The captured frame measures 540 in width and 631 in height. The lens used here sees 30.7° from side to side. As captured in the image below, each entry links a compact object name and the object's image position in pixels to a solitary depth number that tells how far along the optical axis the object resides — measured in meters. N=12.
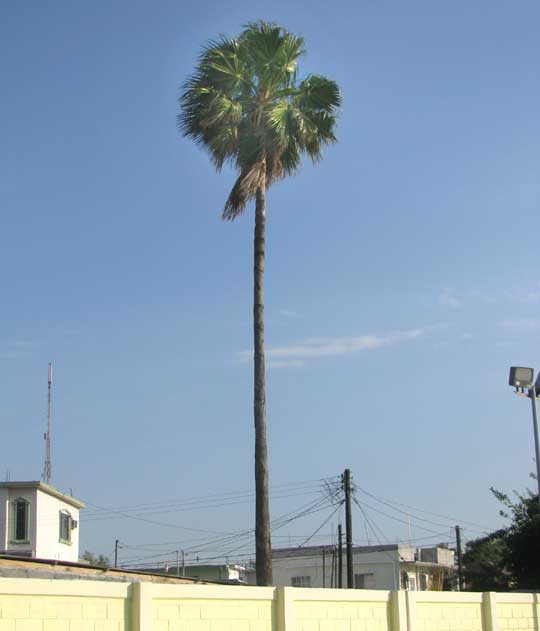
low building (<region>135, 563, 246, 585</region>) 65.38
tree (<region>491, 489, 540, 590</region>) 34.41
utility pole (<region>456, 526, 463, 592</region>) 49.69
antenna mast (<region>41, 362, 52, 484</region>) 45.17
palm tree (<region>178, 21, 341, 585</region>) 26.72
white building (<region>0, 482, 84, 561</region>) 34.59
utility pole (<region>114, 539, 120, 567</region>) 85.34
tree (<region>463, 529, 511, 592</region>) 38.11
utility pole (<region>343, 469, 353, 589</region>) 43.75
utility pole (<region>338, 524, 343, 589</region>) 49.91
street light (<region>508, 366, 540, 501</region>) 24.25
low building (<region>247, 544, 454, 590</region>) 57.72
